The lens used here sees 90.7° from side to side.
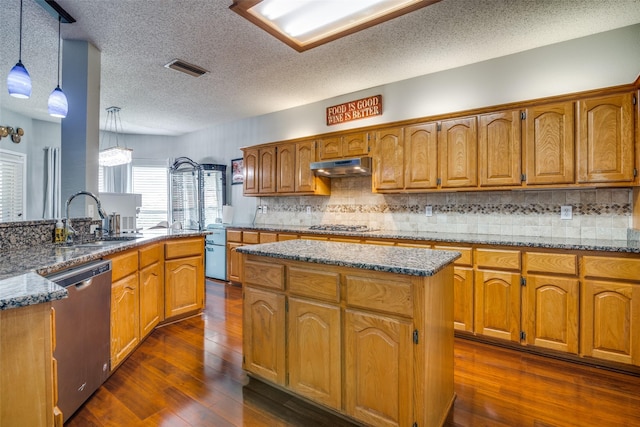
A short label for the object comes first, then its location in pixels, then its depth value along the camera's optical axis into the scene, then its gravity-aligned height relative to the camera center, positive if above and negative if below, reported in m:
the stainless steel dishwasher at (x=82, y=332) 1.64 -0.67
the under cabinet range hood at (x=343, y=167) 3.78 +0.60
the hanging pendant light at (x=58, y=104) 2.35 +0.83
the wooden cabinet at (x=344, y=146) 3.91 +0.90
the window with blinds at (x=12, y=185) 4.86 +0.48
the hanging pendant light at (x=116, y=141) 4.43 +1.49
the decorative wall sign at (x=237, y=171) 5.75 +0.82
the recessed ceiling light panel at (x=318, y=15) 2.34 +1.58
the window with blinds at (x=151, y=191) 6.62 +0.51
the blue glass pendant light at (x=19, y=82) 2.01 +0.86
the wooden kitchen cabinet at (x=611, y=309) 2.27 -0.69
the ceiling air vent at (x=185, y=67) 3.39 +1.64
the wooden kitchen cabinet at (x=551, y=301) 2.46 -0.69
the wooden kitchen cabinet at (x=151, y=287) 2.71 -0.66
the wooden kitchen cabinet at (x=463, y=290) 2.87 -0.69
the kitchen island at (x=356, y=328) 1.51 -0.62
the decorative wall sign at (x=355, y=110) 4.12 +1.44
